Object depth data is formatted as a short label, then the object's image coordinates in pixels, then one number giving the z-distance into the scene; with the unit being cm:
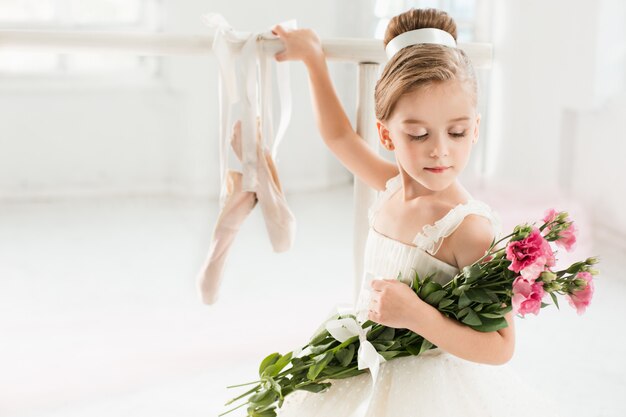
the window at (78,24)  412
